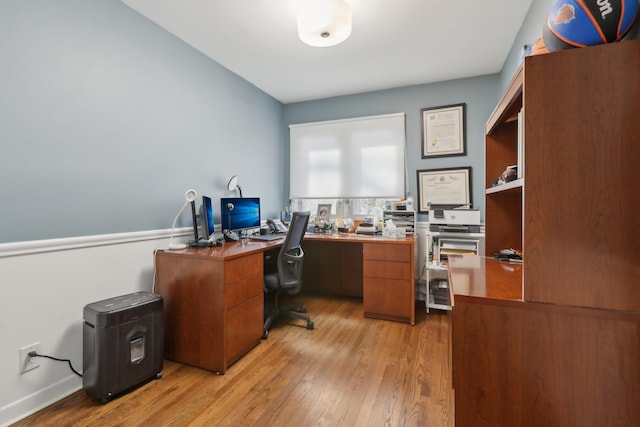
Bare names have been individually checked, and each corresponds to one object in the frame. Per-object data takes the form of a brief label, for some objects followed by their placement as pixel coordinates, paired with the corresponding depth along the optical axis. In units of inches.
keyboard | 108.3
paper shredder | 62.2
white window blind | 134.2
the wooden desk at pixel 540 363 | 29.0
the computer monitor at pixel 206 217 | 90.4
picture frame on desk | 142.3
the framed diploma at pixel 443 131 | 124.6
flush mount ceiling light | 66.4
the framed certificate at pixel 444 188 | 124.1
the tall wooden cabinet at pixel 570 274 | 28.7
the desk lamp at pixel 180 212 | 84.6
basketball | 30.8
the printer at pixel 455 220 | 108.5
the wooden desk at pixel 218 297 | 74.3
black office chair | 95.3
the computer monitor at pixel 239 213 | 103.3
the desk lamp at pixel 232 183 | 111.7
